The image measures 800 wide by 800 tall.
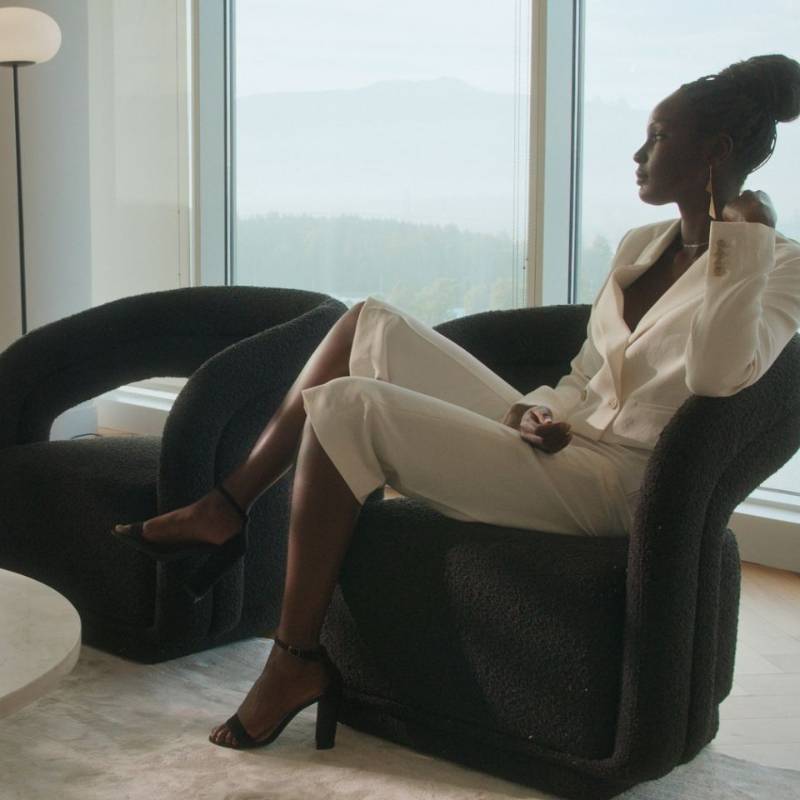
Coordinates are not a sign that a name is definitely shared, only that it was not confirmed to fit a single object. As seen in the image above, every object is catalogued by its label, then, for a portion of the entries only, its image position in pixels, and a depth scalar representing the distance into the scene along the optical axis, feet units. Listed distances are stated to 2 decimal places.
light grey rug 6.57
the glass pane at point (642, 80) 11.98
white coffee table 4.62
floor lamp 14.24
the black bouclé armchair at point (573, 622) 6.12
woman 6.91
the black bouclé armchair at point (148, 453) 8.41
